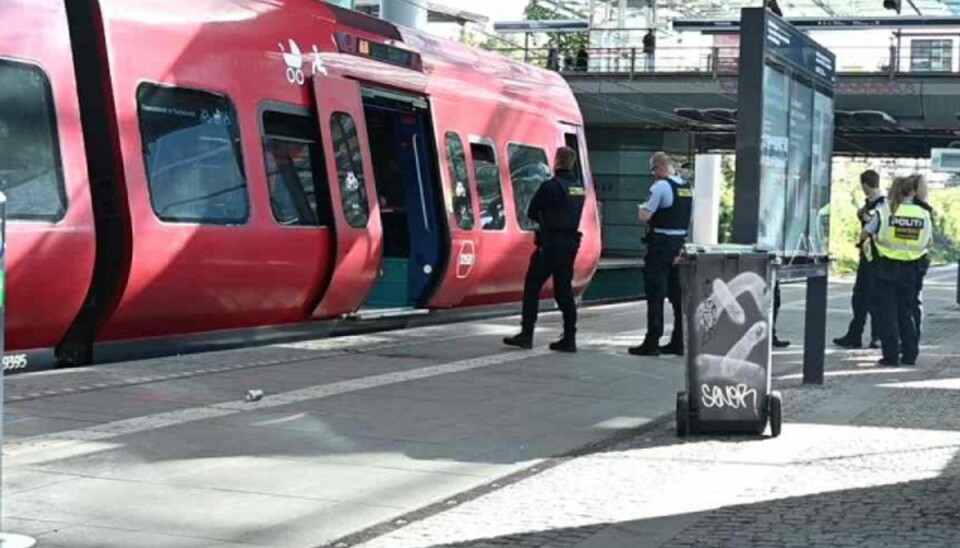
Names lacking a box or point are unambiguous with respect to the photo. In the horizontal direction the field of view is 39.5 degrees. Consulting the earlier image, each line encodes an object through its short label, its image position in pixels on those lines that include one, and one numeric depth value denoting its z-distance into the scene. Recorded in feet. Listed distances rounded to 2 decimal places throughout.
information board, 28.94
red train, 29.91
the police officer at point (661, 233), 40.34
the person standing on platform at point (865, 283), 45.01
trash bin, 27.43
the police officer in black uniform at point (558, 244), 40.81
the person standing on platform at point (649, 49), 128.59
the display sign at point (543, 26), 149.79
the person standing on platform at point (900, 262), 41.65
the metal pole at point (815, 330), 35.35
